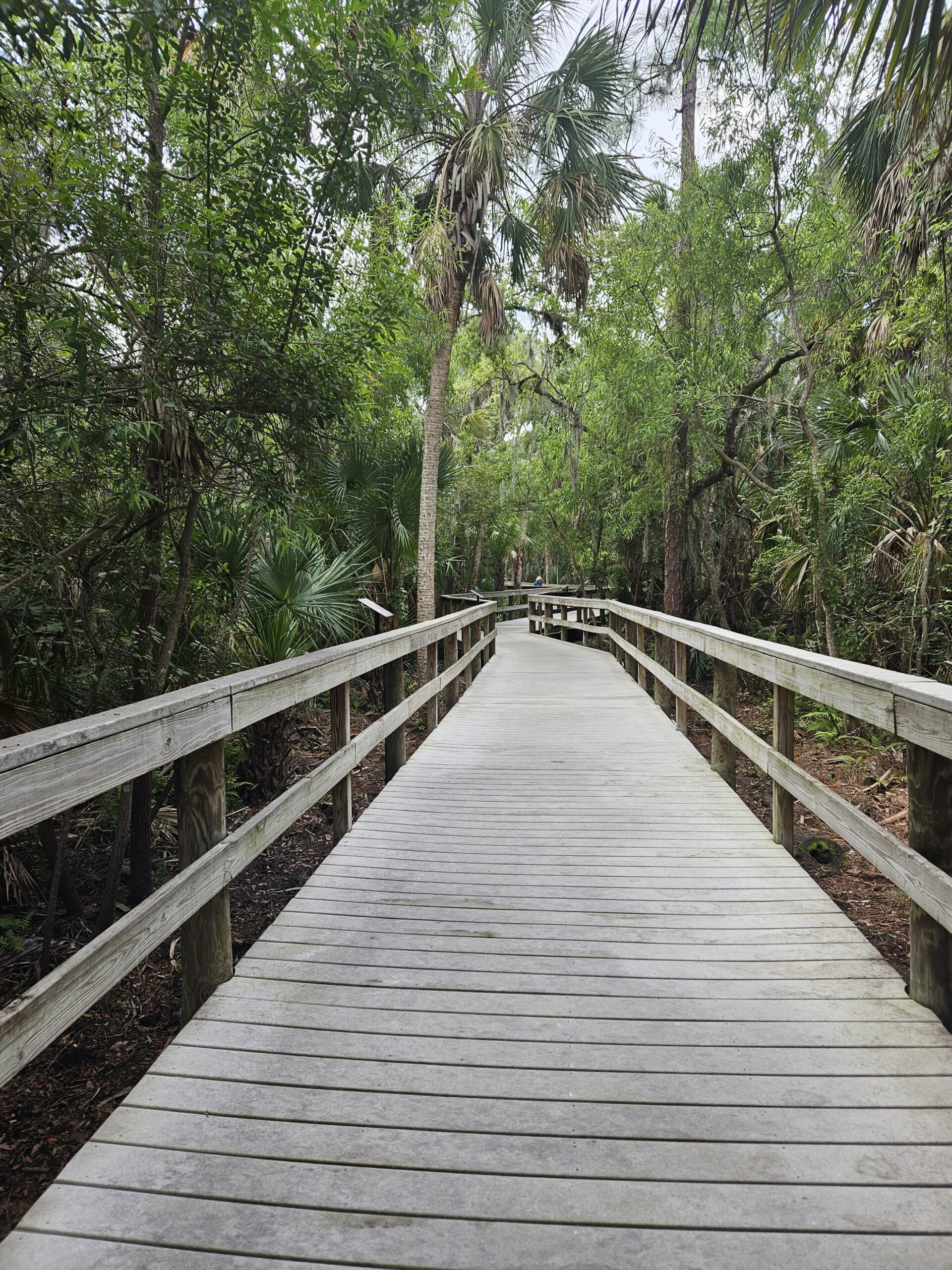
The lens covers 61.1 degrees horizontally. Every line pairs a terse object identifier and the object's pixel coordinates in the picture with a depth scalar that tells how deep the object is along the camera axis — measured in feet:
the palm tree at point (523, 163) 31.99
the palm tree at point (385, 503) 32.73
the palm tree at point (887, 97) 8.83
